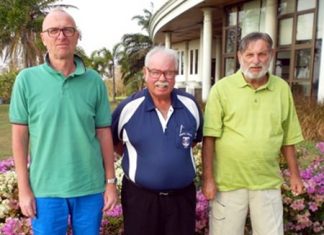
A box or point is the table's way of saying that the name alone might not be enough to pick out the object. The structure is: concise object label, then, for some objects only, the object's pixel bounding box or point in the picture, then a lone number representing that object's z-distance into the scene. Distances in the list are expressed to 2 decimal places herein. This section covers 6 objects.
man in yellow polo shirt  2.53
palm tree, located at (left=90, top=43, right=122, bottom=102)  43.12
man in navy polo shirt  2.38
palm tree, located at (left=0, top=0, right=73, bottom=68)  25.45
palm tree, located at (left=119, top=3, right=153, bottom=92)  37.19
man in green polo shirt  2.12
